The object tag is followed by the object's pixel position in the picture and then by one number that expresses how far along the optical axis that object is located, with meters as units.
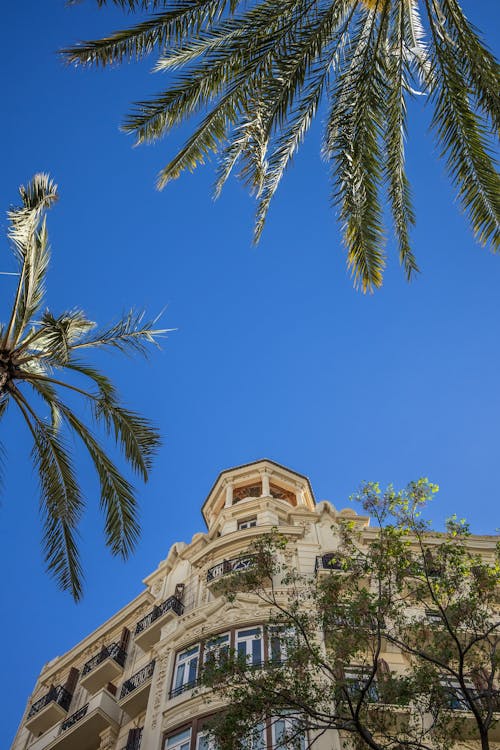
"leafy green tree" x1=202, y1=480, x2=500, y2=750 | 13.57
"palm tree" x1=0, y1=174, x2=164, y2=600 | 16.08
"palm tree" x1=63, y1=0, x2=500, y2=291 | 13.70
